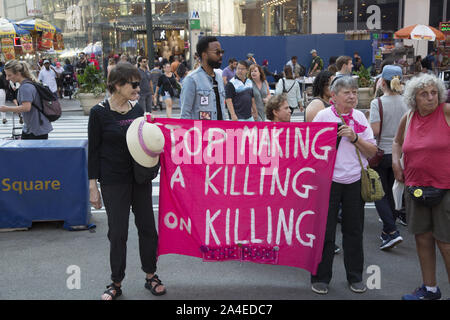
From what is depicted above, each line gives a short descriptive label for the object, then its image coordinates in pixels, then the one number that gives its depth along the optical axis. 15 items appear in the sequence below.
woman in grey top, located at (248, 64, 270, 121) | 9.20
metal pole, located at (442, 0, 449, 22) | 28.92
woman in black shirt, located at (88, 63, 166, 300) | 4.11
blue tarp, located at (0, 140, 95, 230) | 6.06
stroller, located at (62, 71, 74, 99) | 24.94
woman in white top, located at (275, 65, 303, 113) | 10.71
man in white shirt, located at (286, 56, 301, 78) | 19.29
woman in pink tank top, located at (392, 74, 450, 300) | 3.96
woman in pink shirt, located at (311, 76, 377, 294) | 4.36
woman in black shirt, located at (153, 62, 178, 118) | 14.79
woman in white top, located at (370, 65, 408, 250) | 5.49
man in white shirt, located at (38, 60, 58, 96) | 19.23
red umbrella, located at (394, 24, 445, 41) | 21.23
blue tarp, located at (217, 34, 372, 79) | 22.48
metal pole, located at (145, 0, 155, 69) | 18.19
